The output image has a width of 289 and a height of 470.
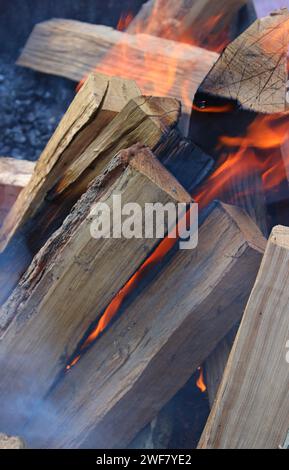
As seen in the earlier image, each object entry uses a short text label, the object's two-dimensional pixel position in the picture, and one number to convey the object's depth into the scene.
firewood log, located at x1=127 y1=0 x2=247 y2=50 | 2.74
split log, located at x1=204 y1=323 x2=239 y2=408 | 2.30
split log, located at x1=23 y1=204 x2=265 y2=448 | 2.26
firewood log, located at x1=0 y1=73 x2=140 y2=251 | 2.31
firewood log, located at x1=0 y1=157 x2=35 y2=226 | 2.55
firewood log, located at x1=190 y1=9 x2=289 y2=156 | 2.29
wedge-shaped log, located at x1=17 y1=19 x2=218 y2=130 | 2.68
